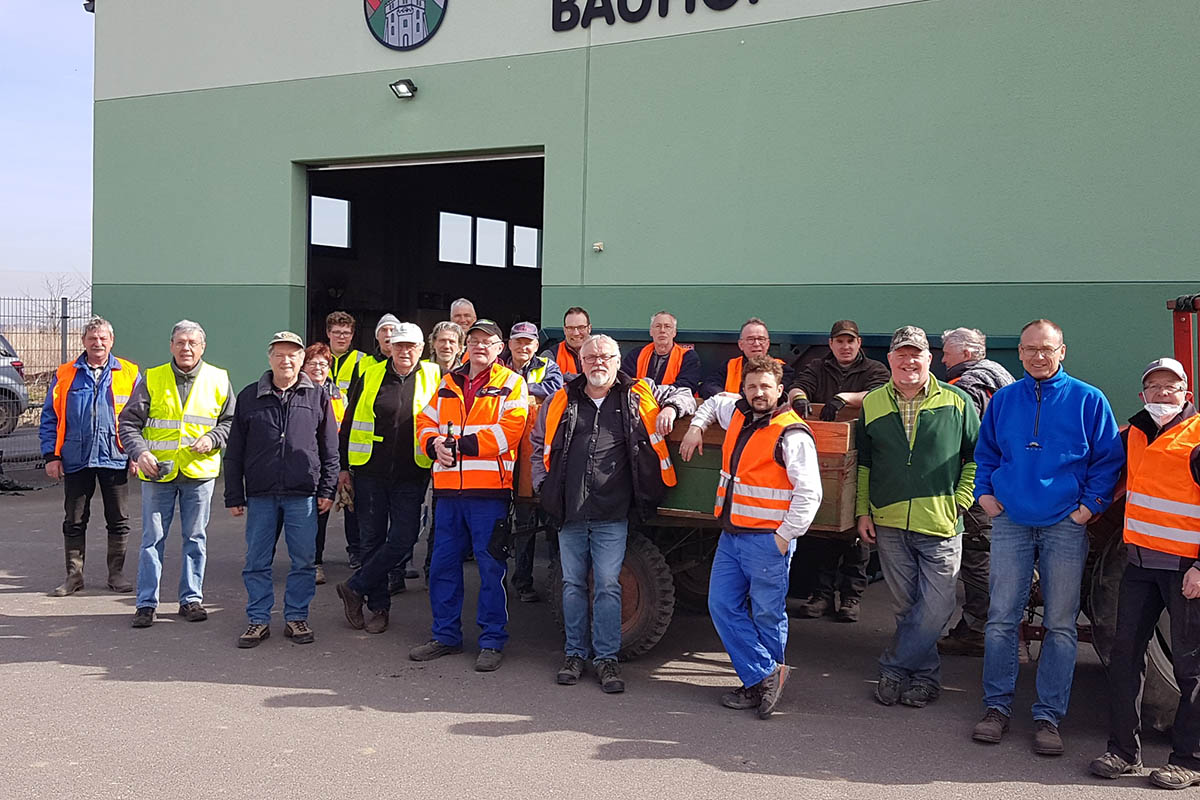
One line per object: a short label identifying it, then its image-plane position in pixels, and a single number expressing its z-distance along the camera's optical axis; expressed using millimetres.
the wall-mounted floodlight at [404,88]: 12453
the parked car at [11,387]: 14672
